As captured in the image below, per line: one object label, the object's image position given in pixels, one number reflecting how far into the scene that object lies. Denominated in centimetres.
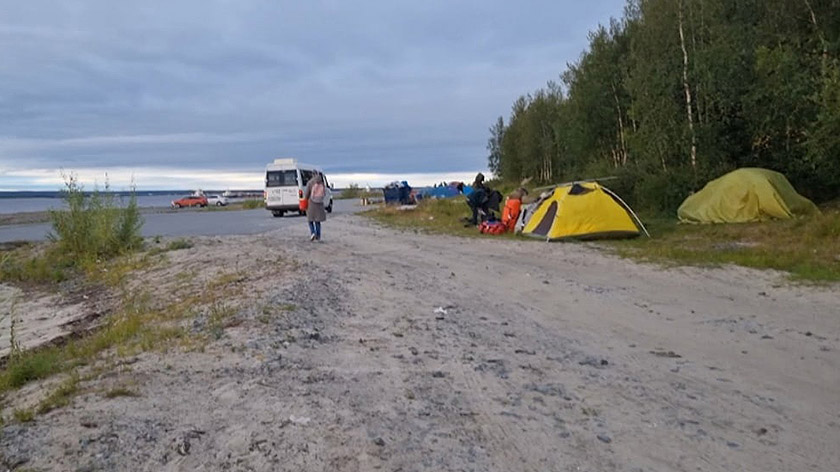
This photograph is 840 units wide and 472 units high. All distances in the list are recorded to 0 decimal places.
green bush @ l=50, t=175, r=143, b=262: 1895
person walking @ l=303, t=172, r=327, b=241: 1684
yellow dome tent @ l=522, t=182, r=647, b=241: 1669
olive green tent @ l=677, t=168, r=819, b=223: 1862
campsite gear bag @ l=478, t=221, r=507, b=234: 1922
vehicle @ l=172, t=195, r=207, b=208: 6968
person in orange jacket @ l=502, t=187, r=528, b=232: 1938
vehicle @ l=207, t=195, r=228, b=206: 7231
